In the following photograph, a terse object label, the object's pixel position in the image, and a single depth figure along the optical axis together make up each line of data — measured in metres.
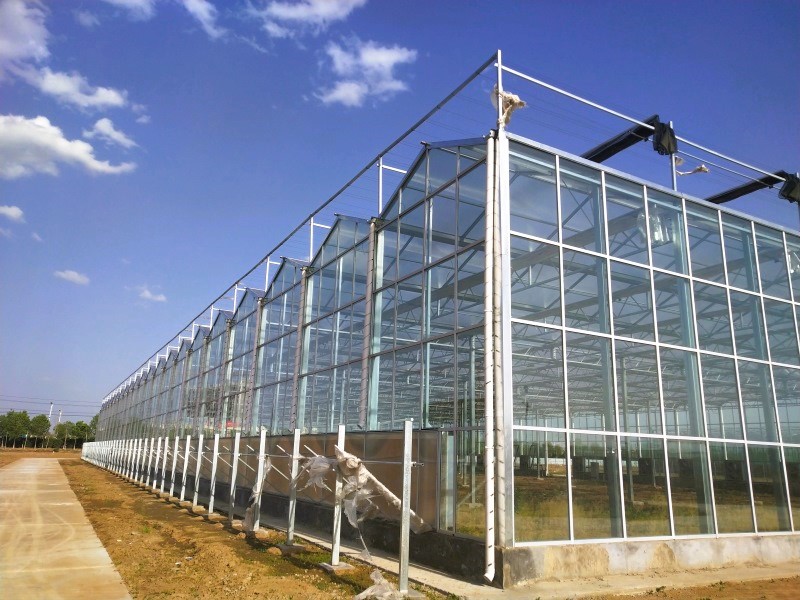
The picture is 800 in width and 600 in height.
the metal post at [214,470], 18.72
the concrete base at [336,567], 10.60
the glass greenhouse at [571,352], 10.79
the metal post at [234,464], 16.62
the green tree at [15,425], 107.88
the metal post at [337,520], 10.77
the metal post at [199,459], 19.86
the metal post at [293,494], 12.73
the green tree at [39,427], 112.00
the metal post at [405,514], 9.05
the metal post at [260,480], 14.62
